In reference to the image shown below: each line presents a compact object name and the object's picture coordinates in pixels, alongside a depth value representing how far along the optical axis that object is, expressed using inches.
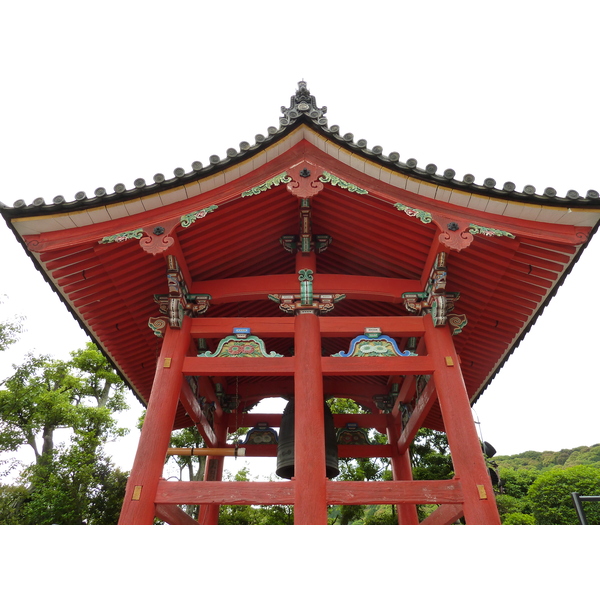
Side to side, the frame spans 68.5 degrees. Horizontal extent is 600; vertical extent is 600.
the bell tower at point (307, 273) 195.8
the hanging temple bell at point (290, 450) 261.3
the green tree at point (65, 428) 601.3
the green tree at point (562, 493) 547.8
